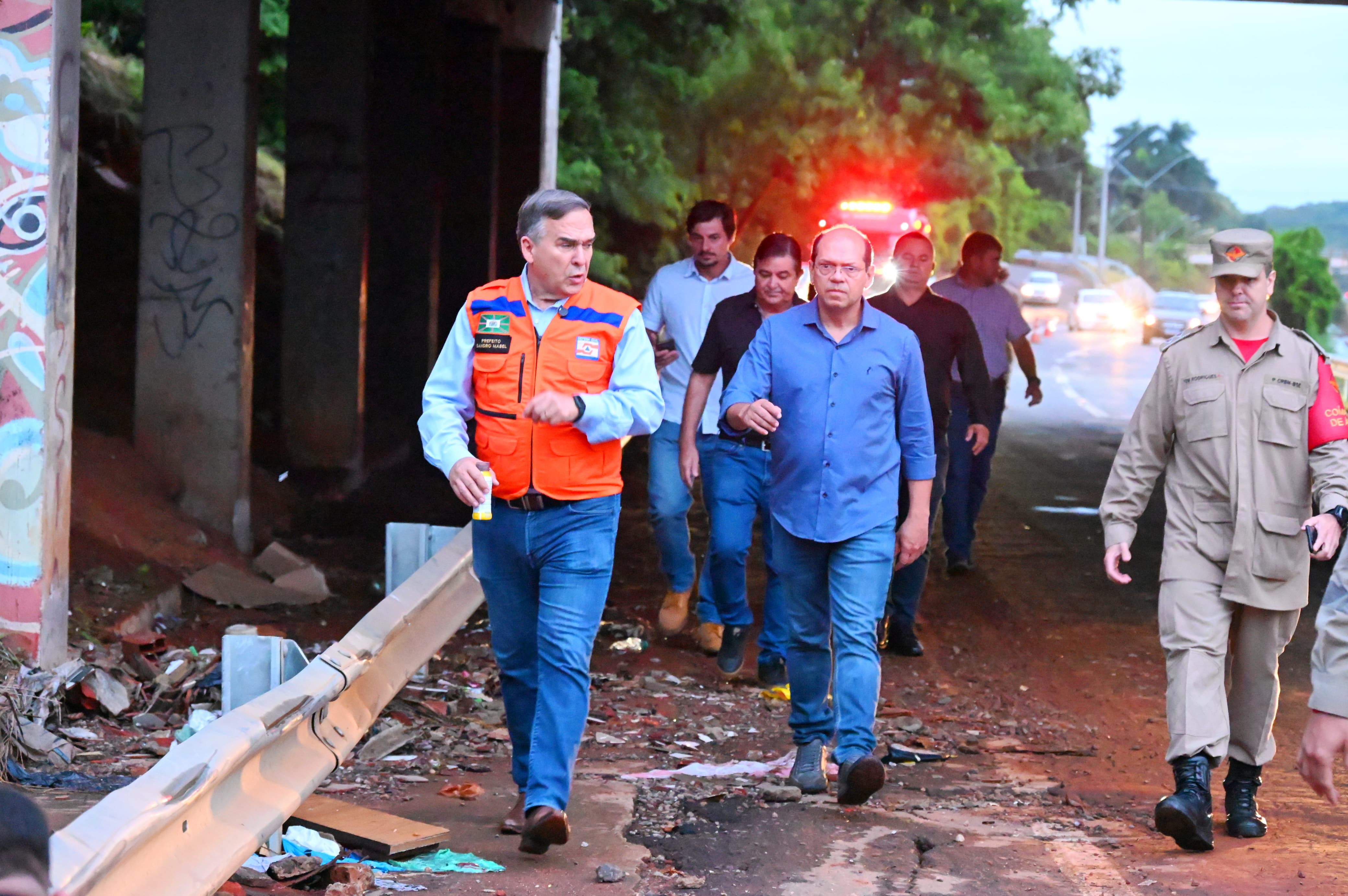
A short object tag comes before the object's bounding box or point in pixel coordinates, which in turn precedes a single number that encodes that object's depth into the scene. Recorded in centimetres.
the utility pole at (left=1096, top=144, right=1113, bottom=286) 9256
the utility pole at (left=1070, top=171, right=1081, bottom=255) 10744
